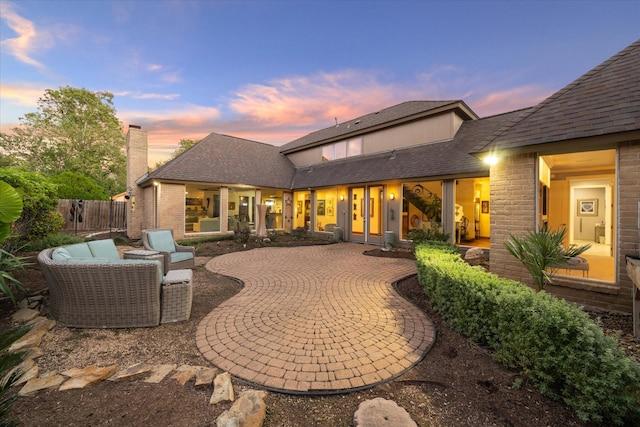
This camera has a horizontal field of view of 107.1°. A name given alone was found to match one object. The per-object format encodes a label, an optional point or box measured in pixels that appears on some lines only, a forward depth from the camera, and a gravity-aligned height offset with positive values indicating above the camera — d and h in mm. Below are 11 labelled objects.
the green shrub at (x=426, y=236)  8453 -847
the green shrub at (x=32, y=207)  5371 +3
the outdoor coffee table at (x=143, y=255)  5309 -1051
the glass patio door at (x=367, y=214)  12477 -146
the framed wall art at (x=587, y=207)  8570 +274
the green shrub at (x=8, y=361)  1062 -723
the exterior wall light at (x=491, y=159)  5352 +1245
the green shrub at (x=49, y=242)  7110 -1123
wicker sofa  3430 -1245
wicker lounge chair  6441 -1106
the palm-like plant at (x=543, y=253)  3652 -625
